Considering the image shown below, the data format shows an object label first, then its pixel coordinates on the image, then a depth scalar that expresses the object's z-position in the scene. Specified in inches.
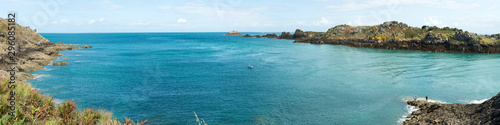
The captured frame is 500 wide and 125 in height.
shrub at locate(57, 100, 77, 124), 484.6
